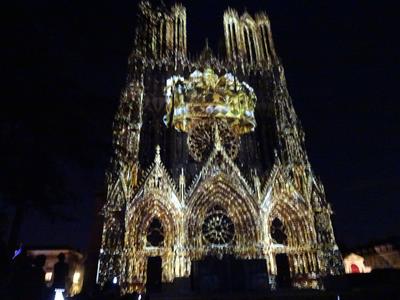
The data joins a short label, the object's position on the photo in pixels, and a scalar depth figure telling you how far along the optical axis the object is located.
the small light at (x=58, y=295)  4.95
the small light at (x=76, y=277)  24.21
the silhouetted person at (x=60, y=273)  5.30
